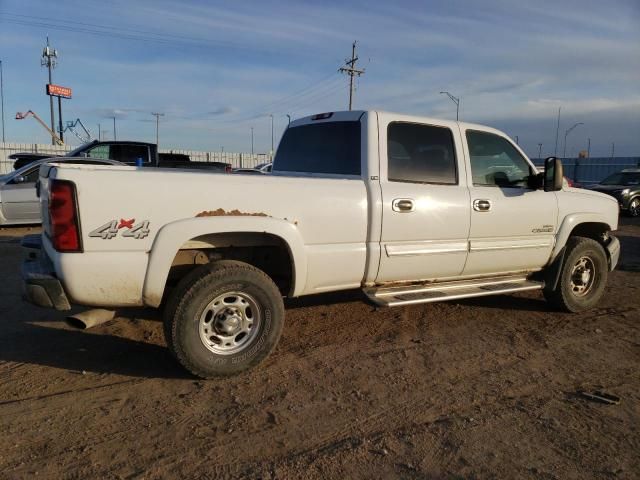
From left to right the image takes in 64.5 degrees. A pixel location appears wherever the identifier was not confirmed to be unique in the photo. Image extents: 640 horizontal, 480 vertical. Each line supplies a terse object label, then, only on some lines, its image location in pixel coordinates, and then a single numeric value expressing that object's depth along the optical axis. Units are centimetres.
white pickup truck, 336
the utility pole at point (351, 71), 4438
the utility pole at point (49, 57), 6209
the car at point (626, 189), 1777
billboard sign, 6072
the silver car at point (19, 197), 1073
